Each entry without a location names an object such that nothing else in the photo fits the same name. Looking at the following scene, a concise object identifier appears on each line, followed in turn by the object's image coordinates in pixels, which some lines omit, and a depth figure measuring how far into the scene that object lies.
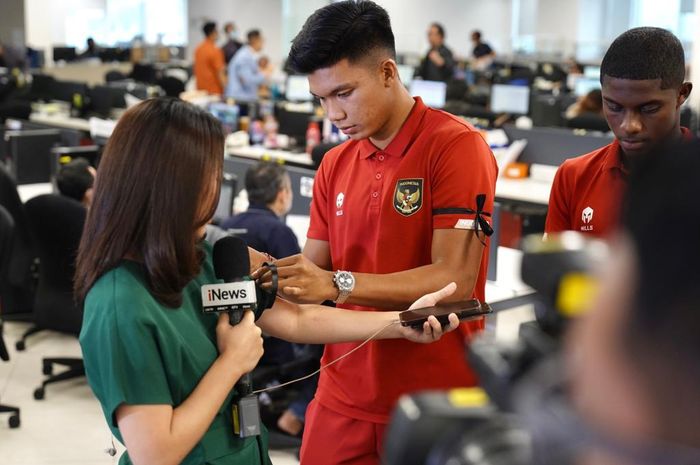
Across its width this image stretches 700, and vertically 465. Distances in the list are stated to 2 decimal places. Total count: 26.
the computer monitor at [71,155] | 5.79
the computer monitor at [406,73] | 11.14
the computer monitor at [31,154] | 6.70
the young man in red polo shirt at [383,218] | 1.80
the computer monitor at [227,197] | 4.88
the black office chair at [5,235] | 3.96
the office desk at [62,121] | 8.45
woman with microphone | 1.40
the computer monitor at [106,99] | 9.01
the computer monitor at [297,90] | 10.08
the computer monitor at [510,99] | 9.26
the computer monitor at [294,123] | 7.90
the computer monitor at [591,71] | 12.69
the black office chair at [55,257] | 4.40
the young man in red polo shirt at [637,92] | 1.68
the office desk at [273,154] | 7.09
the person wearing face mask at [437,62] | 11.23
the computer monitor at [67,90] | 9.62
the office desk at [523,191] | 5.82
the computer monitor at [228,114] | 8.00
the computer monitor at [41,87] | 10.16
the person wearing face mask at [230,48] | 13.55
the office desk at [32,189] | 5.97
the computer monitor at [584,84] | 11.23
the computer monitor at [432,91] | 9.17
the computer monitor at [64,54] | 16.62
